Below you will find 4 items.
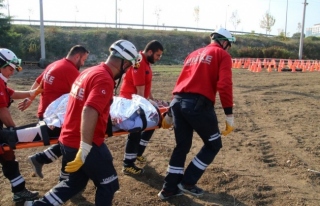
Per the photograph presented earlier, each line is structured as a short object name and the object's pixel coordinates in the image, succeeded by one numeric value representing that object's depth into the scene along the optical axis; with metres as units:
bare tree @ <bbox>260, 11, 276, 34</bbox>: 58.41
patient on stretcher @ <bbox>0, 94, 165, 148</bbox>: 4.40
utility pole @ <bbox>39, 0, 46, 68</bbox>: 23.22
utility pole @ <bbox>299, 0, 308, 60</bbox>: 32.77
